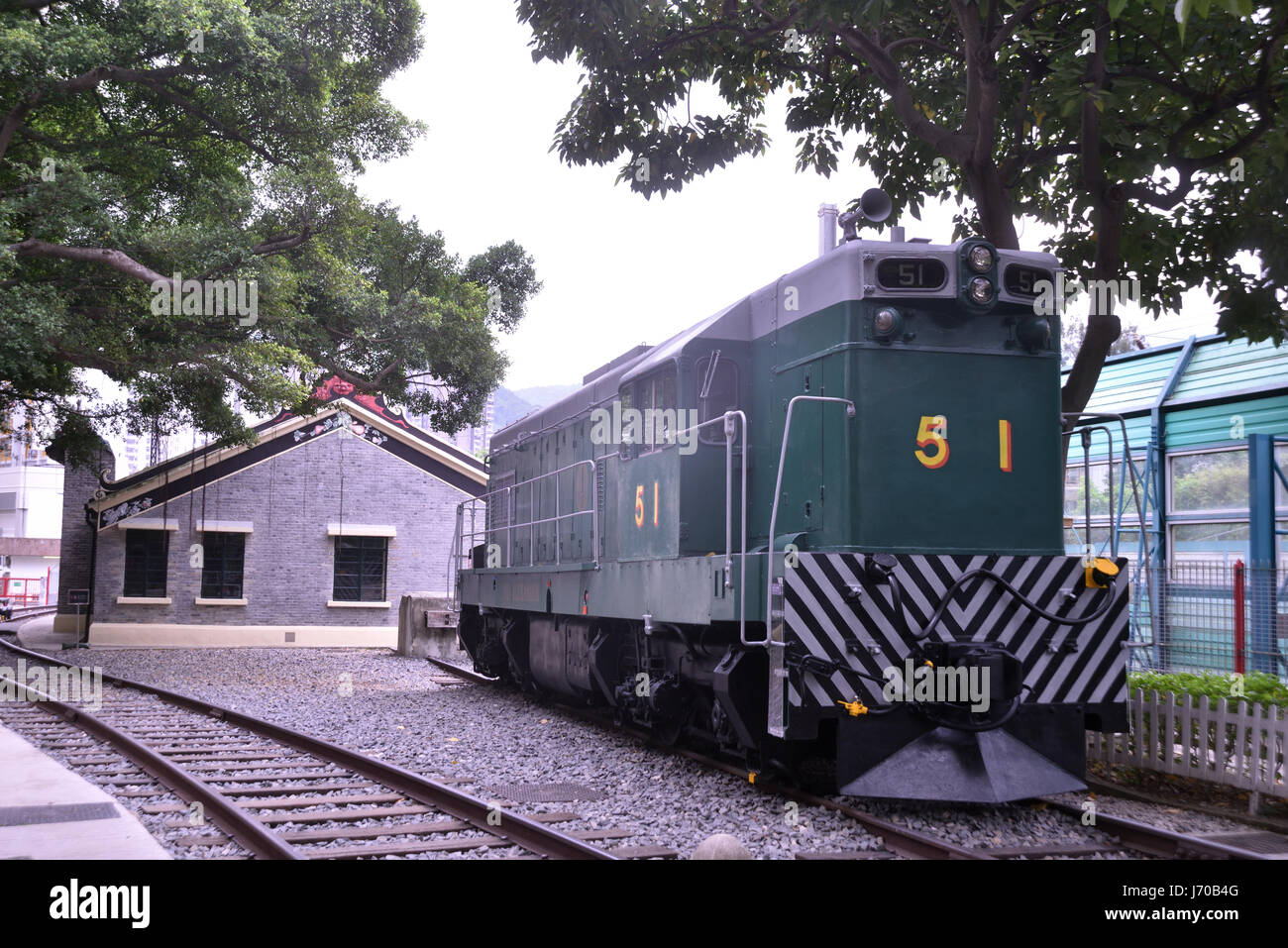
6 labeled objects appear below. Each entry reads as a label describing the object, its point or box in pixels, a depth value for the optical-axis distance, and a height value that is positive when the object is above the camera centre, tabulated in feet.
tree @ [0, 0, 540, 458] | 51.31 +17.68
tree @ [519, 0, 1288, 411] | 28.66 +13.70
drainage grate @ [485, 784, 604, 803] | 24.14 -5.26
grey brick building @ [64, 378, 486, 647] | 78.74 +1.61
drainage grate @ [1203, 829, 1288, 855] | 20.35 -5.18
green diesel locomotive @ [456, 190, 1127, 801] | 21.38 +0.57
